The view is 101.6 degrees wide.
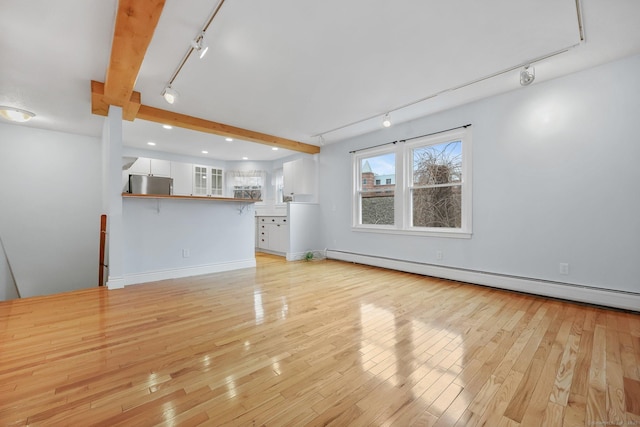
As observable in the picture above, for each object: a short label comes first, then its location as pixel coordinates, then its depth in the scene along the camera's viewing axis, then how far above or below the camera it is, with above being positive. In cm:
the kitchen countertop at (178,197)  350 +28
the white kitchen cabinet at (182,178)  634 +96
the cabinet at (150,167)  584 +113
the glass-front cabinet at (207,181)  677 +95
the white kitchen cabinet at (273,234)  589 -41
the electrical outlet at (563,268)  298 -58
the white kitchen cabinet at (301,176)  594 +93
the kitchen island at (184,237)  371 -33
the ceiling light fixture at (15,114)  374 +149
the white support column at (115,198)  339 +24
